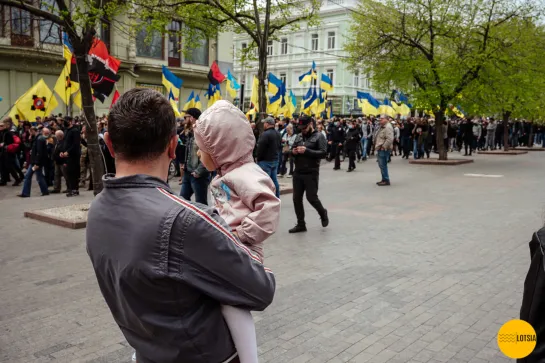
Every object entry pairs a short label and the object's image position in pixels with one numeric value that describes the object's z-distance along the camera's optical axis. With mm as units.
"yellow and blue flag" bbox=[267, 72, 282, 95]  23750
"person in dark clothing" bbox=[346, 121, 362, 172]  18094
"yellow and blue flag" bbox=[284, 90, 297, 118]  30375
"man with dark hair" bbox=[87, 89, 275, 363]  1454
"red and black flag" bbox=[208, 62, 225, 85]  19547
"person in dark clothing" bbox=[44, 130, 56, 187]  13723
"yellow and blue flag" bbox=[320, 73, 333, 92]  26297
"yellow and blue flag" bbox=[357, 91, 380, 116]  27312
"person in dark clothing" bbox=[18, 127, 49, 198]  12422
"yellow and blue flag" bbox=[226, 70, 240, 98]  24672
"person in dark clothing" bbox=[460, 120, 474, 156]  25141
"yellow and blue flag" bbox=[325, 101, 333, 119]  35003
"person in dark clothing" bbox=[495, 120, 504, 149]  30922
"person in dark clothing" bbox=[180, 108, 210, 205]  7846
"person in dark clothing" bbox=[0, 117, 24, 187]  14070
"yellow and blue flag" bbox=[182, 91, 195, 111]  22570
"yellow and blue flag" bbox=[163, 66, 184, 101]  19281
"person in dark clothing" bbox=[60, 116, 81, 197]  12359
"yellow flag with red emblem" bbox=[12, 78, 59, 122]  15898
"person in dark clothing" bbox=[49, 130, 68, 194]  12701
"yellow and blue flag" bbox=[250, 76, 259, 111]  24472
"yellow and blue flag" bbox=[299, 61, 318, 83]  25938
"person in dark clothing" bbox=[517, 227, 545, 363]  1275
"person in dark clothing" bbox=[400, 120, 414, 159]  24453
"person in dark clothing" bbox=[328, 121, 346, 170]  20938
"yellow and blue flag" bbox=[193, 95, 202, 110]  23641
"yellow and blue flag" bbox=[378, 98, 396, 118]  31297
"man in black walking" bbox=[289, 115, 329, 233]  7887
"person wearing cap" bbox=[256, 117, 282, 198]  9734
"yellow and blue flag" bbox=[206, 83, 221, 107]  20127
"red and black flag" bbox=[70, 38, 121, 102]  11516
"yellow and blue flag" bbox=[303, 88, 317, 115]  25938
